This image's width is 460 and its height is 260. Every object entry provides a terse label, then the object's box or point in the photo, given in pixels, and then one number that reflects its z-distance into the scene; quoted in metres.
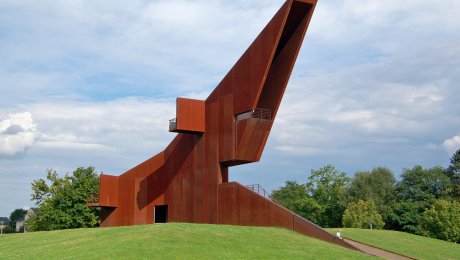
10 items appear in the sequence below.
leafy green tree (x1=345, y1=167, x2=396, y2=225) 78.75
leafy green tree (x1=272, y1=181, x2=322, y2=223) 81.12
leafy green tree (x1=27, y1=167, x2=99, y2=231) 62.16
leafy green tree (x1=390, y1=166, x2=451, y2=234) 73.75
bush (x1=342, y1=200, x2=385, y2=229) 67.75
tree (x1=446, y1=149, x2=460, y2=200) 84.88
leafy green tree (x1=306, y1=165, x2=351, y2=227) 81.62
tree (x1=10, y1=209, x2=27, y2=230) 186.25
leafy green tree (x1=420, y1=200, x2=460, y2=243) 61.44
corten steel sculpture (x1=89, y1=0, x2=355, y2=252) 32.81
